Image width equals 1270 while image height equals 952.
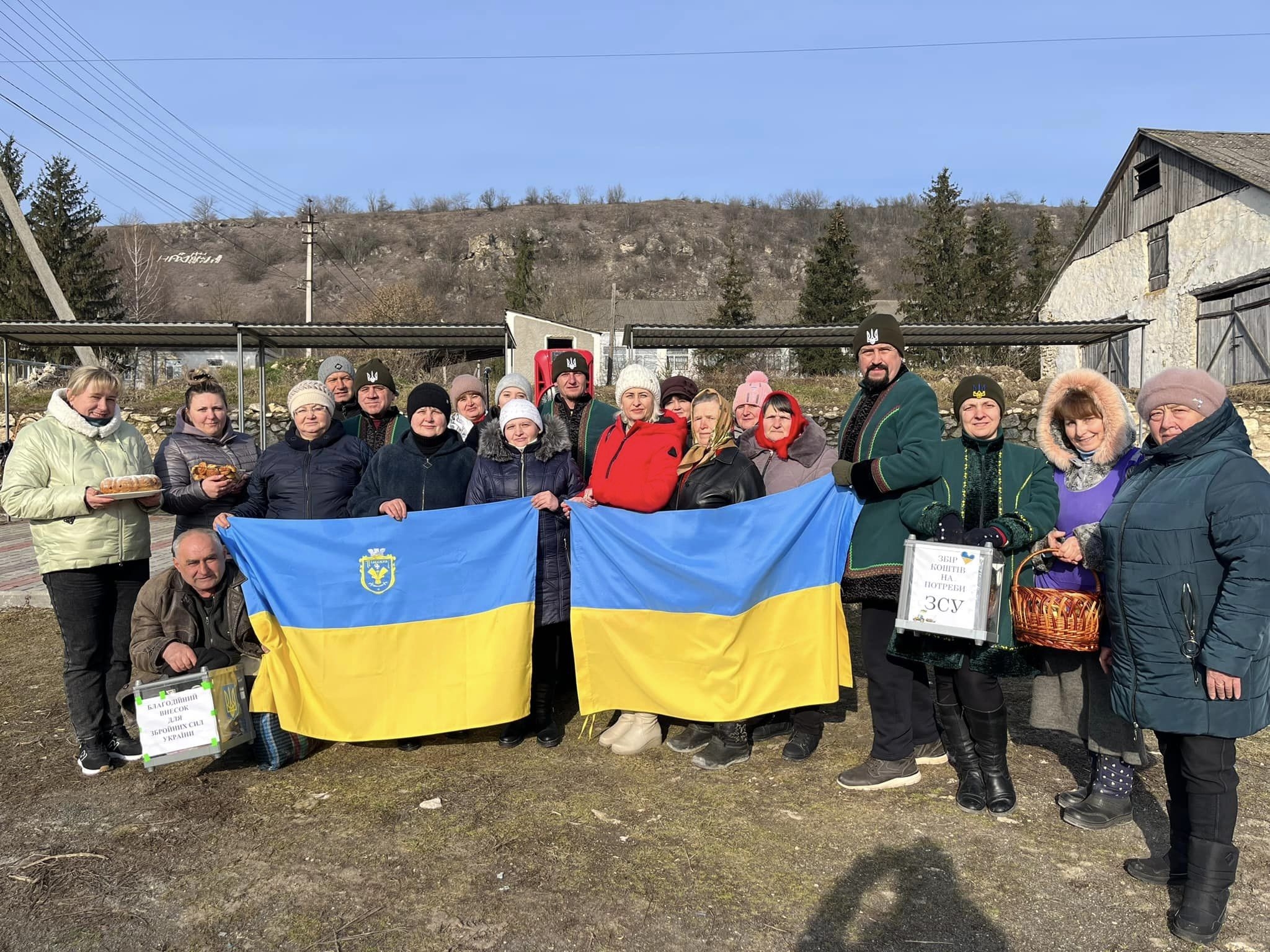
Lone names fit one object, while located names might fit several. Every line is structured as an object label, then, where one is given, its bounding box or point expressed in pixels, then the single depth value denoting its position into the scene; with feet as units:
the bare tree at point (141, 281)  134.41
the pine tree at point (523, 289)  188.03
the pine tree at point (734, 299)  124.77
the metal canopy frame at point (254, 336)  42.22
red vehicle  23.83
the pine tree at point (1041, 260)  126.93
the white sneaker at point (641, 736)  15.39
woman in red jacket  15.08
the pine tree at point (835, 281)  114.93
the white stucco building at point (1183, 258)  65.51
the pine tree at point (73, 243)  116.47
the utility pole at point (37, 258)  51.31
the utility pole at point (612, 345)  109.80
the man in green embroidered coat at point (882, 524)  13.33
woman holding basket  12.24
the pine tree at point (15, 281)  109.60
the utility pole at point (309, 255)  108.01
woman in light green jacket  13.85
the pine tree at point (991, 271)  120.26
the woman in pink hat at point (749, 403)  18.07
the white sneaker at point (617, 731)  15.62
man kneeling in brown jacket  13.60
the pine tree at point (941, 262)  120.16
